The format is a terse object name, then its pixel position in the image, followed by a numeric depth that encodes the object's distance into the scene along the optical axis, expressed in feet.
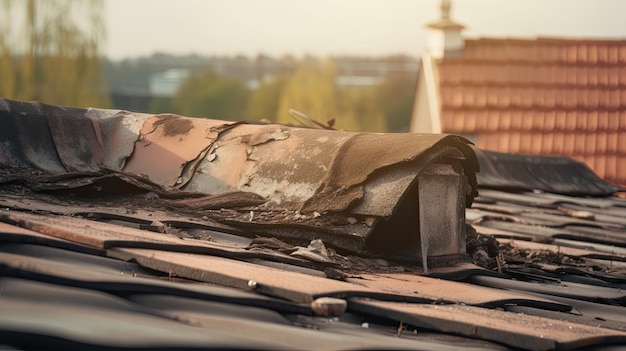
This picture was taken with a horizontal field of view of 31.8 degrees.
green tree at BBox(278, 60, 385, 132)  140.77
